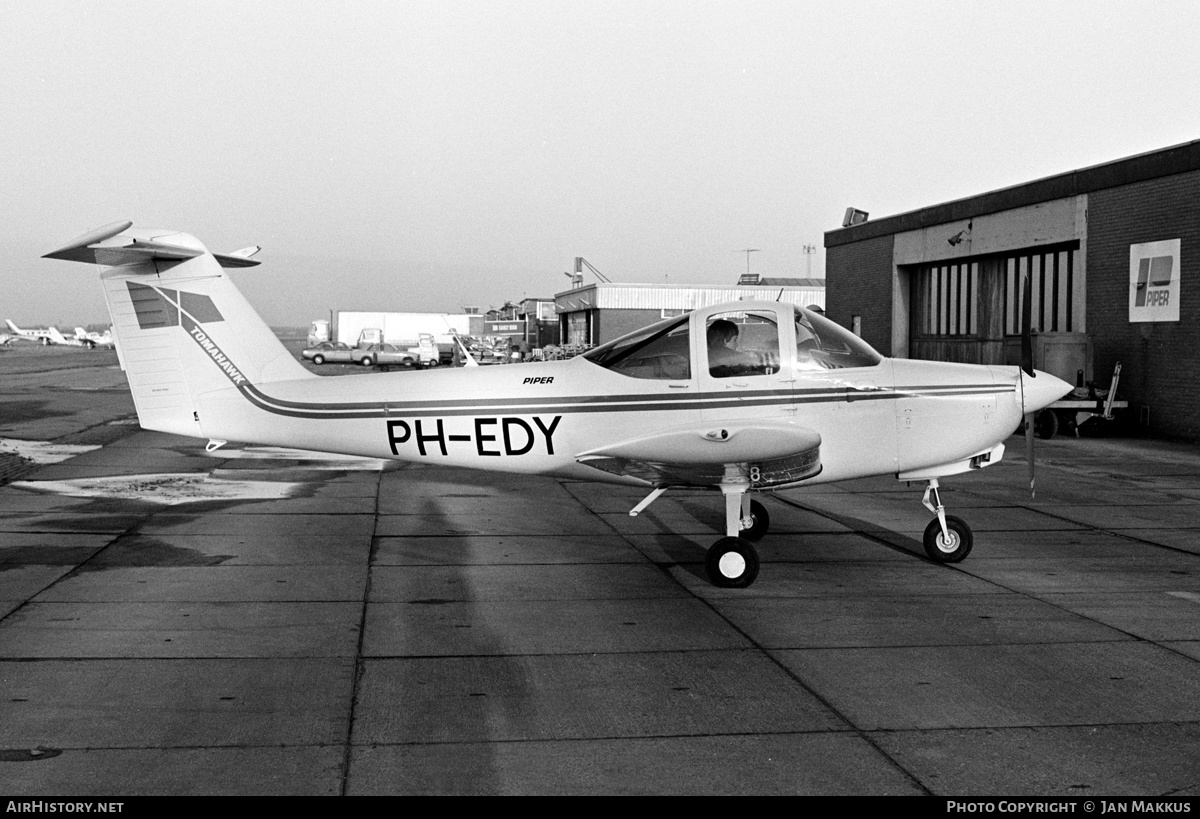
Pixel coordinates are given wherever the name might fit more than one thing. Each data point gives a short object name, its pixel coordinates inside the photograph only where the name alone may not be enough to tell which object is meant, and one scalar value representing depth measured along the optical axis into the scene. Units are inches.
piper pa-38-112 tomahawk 349.1
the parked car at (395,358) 2536.9
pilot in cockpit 351.6
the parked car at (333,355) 2669.8
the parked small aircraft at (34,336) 5221.5
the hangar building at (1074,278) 844.6
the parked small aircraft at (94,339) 4762.6
